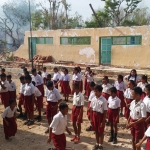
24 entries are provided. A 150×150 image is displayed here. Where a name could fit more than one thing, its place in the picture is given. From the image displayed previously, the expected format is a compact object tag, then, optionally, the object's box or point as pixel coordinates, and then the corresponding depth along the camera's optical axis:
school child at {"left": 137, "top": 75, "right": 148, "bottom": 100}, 6.30
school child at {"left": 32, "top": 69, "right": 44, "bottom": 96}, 7.80
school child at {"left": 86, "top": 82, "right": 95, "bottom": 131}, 5.45
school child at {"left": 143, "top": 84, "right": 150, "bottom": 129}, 4.77
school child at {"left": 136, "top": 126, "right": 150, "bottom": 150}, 3.34
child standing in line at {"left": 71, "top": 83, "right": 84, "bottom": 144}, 5.19
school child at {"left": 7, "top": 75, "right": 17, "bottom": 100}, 7.28
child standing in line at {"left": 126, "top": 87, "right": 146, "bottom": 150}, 4.13
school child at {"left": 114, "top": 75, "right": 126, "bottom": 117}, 6.90
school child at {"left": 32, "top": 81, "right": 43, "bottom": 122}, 6.87
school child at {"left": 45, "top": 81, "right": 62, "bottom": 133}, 5.71
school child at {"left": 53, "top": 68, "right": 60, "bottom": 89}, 9.34
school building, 13.85
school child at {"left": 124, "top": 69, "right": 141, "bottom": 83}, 7.25
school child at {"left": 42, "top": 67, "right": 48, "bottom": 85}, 9.98
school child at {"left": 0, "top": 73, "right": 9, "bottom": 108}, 7.00
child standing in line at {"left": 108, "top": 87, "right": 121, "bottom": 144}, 5.25
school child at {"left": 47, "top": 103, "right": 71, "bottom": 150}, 4.14
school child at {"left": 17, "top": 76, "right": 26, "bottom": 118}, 6.59
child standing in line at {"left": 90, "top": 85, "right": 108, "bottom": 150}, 4.76
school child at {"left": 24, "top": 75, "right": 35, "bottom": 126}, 6.30
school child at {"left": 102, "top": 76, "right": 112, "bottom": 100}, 6.46
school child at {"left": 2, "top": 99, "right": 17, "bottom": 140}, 5.37
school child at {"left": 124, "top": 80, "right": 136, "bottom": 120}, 6.04
